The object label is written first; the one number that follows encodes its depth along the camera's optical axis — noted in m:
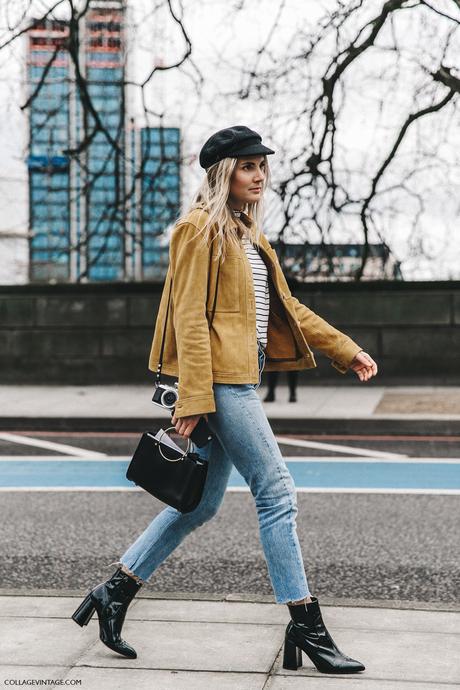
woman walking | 3.40
